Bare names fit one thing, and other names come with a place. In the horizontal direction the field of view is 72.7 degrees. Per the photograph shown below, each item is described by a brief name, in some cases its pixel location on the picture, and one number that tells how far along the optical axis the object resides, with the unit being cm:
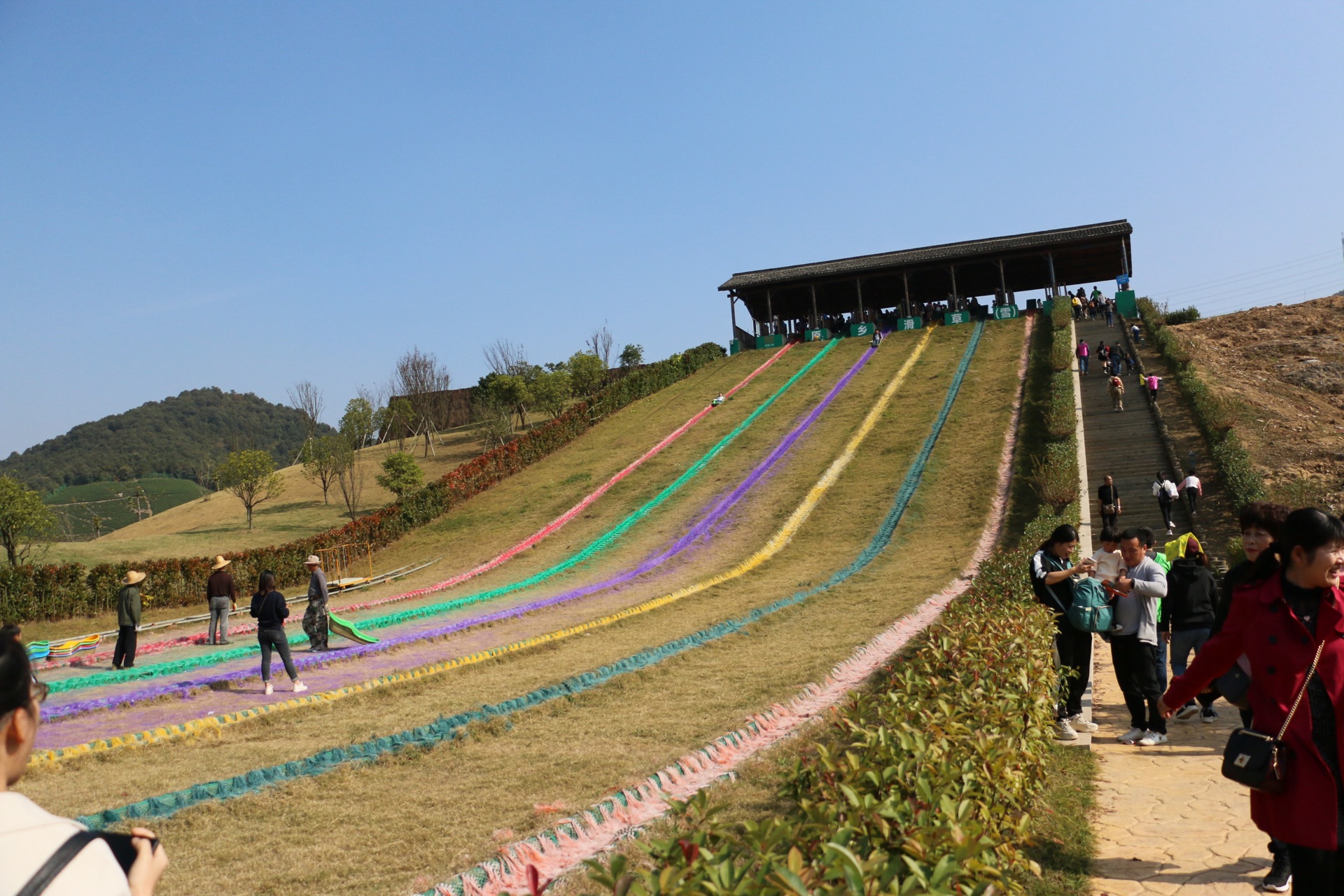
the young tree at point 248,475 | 3716
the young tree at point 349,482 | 3878
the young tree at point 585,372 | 5469
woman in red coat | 347
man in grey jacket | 756
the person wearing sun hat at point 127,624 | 1332
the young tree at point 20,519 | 2502
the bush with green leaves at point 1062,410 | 2367
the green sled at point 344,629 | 1369
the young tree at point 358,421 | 4116
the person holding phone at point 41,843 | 170
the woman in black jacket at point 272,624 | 1100
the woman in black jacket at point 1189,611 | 816
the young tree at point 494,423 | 4788
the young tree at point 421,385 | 5531
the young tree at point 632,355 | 7050
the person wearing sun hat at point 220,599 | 1548
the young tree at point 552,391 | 5009
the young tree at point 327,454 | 3909
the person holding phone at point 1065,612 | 766
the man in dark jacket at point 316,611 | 1348
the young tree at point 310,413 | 4725
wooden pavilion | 4269
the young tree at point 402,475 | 3769
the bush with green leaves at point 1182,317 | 3897
